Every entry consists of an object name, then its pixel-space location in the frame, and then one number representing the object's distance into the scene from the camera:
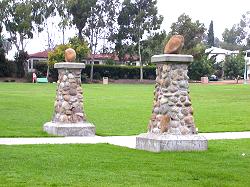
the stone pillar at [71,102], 16.81
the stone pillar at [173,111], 12.65
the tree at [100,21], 85.69
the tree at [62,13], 82.69
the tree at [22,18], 78.69
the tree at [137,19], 85.31
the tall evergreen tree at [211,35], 153.25
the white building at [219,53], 121.14
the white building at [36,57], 94.19
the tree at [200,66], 85.50
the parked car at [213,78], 90.91
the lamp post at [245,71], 82.47
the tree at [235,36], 142.88
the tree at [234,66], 92.51
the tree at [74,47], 73.19
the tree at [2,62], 74.32
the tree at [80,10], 81.00
